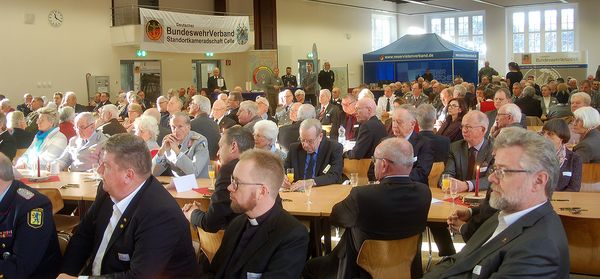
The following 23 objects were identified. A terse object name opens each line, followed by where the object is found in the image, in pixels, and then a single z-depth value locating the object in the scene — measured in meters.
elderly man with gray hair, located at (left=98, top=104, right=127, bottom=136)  7.97
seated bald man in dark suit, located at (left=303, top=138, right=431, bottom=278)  3.79
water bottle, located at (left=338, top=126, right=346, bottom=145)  8.36
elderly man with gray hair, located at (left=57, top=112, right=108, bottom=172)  6.83
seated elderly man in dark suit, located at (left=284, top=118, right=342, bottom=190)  5.68
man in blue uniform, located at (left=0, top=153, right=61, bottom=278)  3.20
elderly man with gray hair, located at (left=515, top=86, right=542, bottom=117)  11.28
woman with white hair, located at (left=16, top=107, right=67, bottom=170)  7.03
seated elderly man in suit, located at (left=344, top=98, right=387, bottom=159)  7.04
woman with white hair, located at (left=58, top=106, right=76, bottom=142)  8.27
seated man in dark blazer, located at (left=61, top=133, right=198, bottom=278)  2.97
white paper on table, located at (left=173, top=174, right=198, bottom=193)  5.26
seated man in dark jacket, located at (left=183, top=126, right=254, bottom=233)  3.87
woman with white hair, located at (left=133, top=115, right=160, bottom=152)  6.43
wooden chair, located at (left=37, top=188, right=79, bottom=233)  5.14
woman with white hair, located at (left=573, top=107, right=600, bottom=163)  5.96
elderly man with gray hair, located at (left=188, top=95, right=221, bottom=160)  8.26
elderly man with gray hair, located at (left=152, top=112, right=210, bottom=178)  5.93
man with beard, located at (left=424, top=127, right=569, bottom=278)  2.41
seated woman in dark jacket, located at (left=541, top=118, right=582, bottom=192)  4.98
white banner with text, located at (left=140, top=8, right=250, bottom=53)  17.16
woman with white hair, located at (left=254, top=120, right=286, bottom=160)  5.66
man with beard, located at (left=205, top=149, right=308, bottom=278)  2.90
